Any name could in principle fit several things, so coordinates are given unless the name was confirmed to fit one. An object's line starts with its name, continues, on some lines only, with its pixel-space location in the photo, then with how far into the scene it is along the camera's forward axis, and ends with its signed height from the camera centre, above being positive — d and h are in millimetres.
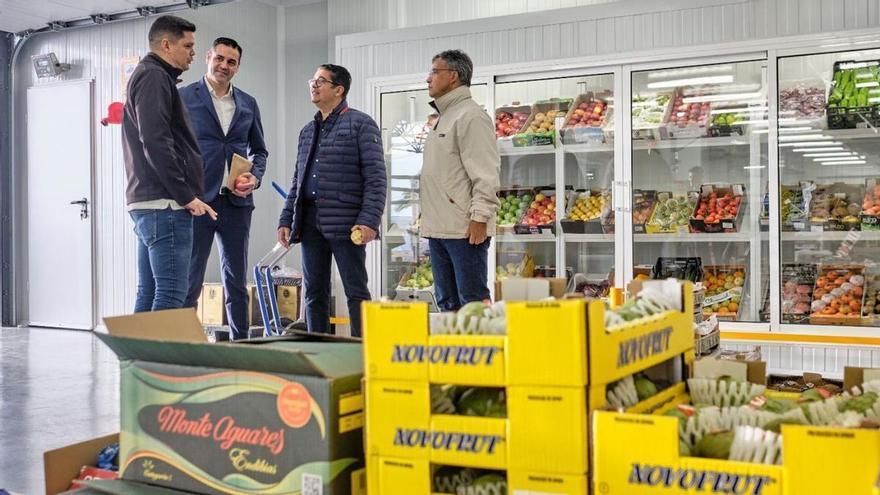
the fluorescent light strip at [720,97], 5387 +893
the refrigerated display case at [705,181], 5156 +394
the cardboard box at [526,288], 1741 -92
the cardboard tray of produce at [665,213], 5578 +174
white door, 8594 +394
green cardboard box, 1606 -332
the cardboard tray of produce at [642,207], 5613 +221
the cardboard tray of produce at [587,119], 5742 +804
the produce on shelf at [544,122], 6008 +820
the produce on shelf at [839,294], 5074 -313
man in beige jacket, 4031 +263
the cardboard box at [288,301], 7691 -506
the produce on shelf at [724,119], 5441 +754
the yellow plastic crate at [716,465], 1238 -335
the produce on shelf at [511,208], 6172 +243
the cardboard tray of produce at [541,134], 5949 +764
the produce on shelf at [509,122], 6172 +844
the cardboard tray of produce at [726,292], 5430 -321
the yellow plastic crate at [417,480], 1419 -398
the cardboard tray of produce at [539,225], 5922 +119
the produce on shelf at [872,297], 5000 -330
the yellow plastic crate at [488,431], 1412 -317
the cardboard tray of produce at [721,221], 5410 +171
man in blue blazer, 4500 +345
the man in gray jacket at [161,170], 3834 +327
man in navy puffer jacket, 4328 +243
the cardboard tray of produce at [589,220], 5730 +140
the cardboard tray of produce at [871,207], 5027 +189
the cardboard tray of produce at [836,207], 5133 +196
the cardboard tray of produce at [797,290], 5191 -294
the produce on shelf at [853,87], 5031 +884
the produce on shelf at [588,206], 5820 +237
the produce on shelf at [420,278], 6355 -257
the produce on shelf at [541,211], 5996 +213
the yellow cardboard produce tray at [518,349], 1415 -182
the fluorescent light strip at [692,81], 5473 +1005
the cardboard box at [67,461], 2051 -516
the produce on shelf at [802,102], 5160 +810
